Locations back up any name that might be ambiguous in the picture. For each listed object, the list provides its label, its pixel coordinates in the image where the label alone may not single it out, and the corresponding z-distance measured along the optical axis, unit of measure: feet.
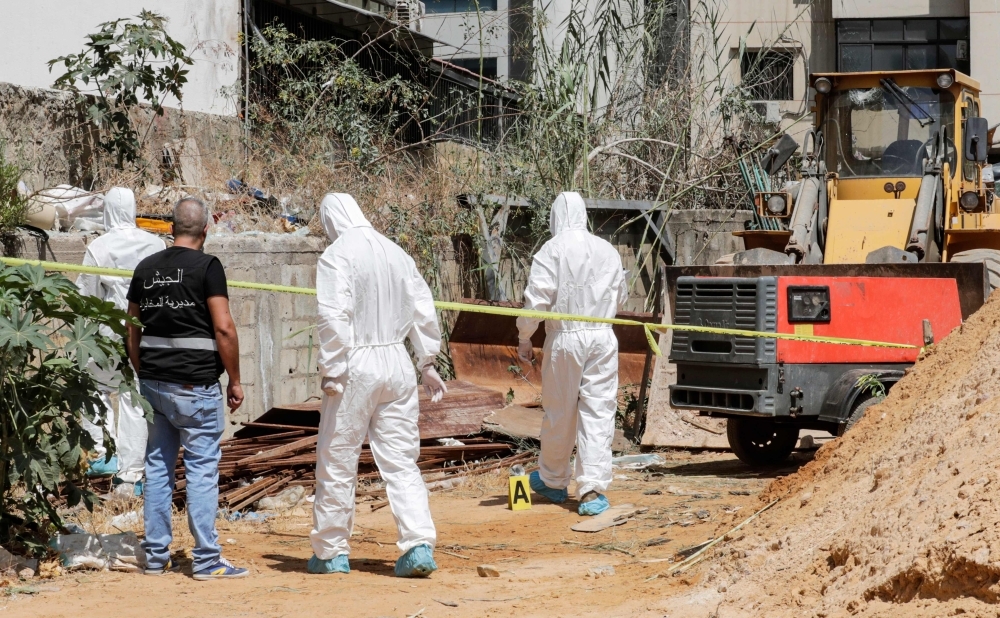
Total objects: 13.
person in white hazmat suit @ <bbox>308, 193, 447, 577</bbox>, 34.91
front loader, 49.83
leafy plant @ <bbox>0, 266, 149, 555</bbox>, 32.78
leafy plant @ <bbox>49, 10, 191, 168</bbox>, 64.59
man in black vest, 33.99
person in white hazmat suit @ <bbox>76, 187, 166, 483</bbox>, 48.44
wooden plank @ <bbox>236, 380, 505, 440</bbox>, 55.52
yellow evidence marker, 47.14
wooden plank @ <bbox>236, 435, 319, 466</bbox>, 50.29
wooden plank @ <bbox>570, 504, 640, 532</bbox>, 43.06
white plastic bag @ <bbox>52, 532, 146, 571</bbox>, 34.96
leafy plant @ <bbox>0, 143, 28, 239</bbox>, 50.93
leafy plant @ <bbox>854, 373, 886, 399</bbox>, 48.73
